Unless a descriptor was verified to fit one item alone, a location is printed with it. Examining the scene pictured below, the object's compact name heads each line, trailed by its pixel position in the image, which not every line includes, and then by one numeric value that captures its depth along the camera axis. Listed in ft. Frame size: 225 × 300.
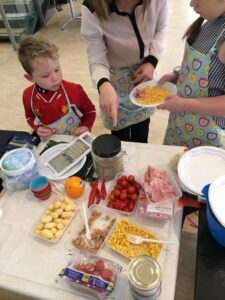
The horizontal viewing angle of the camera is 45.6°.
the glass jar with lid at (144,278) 2.01
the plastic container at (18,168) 3.09
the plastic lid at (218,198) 2.25
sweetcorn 2.57
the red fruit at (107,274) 2.35
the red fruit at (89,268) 2.41
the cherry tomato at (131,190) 2.97
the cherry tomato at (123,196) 2.93
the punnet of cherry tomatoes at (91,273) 2.29
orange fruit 3.07
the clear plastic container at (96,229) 2.67
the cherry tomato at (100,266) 2.41
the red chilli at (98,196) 3.06
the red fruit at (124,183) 3.04
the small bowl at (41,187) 3.06
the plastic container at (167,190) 2.87
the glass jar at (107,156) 2.94
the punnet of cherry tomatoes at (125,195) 2.91
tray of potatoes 2.76
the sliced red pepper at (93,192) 3.02
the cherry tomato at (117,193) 2.98
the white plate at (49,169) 3.34
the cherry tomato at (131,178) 3.08
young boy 3.85
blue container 2.31
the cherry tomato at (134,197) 2.94
